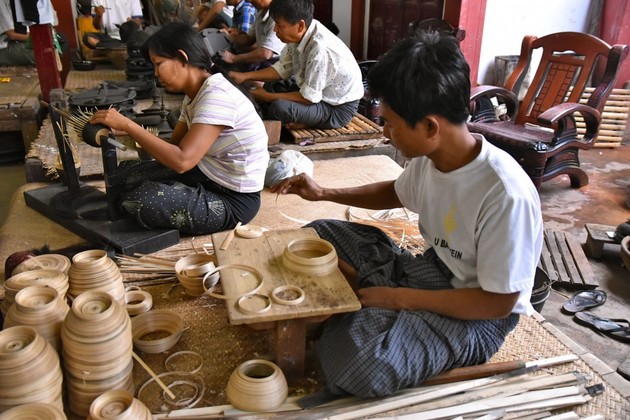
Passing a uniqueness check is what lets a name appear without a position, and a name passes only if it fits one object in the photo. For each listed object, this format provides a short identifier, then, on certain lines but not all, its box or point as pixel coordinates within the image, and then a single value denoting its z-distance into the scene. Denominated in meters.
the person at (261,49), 5.41
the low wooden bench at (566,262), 3.51
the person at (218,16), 7.02
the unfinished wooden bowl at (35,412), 1.53
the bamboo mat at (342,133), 4.54
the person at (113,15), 8.29
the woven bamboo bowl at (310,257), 2.02
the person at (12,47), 6.90
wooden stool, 3.85
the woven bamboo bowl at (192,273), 2.43
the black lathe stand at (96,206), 2.76
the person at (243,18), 6.36
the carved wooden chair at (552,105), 4.51
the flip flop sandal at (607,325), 3.02
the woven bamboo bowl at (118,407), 1.63
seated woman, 2.63
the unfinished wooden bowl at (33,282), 1.99
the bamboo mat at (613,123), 6.30
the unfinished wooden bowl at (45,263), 2.21
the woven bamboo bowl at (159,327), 2.19
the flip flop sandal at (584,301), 3.28
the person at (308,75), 4.28
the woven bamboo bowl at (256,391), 1.82
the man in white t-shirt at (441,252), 1.70
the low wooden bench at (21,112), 5.27
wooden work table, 1.82
